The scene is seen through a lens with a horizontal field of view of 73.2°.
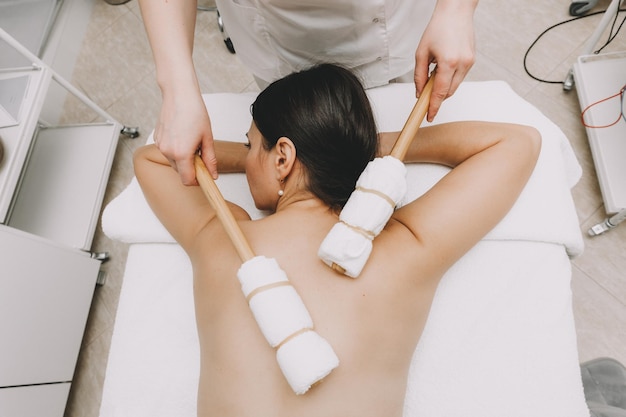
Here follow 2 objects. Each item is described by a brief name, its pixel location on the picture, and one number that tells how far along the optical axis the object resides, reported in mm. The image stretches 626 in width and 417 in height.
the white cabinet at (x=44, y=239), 1219
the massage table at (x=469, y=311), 834
